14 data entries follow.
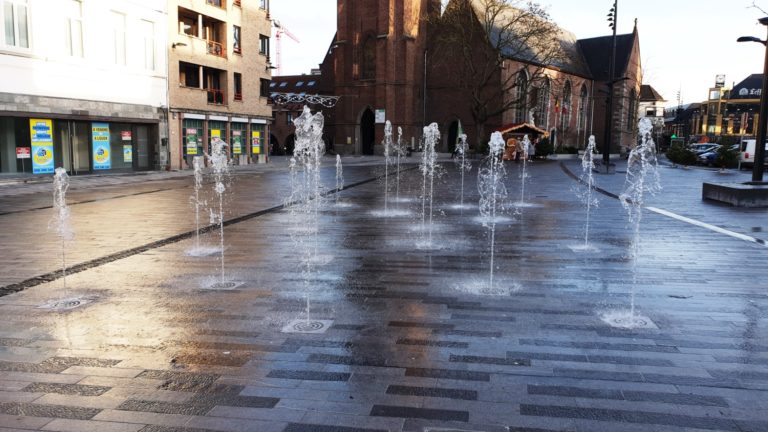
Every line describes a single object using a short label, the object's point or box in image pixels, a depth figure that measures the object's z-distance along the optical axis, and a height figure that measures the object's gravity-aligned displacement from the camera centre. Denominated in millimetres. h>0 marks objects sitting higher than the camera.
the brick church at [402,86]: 51781 +6399
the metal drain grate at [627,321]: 5137 -1481
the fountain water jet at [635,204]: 5309 -1243
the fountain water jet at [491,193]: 9965 -1179
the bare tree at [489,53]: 45375 +8890
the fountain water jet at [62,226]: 7480 -1363
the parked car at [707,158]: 36888 -103
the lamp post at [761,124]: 14303 +811
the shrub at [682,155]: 36656 +81
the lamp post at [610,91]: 28906 +3333
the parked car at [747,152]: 32062 +250
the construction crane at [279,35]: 129625 +26932
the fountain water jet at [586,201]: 8984 -1225
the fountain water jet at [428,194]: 10555 -1166
